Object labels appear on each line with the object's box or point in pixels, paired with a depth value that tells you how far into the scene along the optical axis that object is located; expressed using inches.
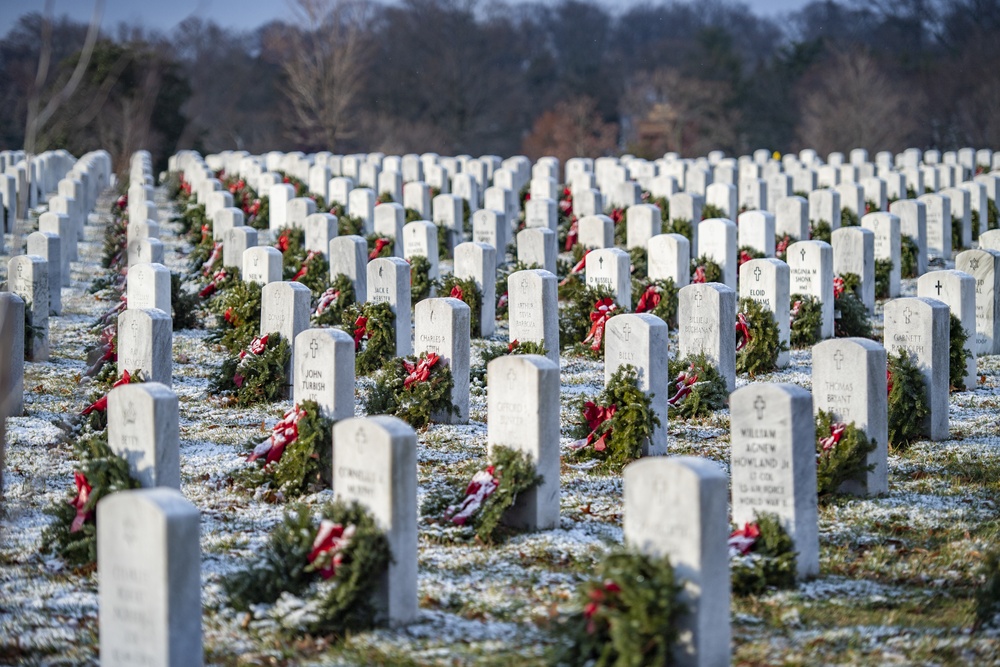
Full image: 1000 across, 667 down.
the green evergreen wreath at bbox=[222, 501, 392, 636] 258.1
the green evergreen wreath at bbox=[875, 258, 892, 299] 666.8
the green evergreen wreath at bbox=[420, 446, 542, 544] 318.3
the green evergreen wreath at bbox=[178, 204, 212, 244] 825.2
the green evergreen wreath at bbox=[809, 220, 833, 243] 770.2
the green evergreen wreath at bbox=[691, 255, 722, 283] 616.8
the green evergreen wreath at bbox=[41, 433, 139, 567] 301.0
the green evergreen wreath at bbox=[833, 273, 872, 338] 574.6
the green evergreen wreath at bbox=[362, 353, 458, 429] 422.9
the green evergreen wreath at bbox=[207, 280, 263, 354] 536.7
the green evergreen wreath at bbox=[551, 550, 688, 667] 228.1
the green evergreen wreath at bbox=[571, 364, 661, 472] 381.4
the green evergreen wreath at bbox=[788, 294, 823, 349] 550.3
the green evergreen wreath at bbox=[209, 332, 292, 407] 456.1
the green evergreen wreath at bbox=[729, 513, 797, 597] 279.1
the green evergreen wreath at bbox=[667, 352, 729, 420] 441.1
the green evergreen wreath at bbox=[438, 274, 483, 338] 572.1
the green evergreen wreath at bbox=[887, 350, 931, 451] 398.9
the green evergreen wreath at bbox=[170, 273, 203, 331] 591.5
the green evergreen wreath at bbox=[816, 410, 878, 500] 341.4
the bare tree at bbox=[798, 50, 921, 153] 1568.7
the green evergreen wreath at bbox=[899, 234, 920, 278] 714.2
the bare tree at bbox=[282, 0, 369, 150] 1422.2
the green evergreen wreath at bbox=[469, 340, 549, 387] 467.2
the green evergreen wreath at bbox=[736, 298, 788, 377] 505.7
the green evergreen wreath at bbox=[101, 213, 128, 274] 719.5
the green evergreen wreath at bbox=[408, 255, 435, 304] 625.6
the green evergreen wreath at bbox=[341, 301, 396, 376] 508.7
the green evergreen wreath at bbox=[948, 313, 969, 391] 459.5
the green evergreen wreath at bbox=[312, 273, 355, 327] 560.7
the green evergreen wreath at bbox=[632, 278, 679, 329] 570.9
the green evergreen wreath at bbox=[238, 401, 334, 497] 353.7
